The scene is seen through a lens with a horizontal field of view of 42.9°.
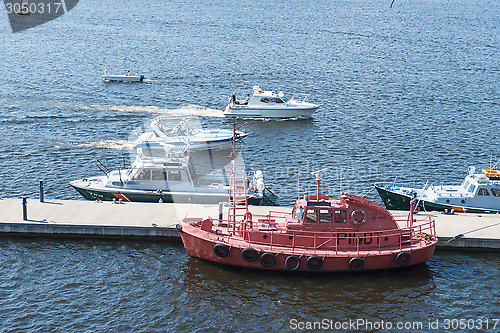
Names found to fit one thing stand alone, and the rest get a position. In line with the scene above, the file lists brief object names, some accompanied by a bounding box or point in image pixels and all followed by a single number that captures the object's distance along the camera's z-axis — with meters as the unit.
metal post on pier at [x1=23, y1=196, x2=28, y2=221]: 34.31
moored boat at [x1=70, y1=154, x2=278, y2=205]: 38.28
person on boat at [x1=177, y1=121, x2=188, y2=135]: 52.12
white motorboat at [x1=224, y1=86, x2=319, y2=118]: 61.38
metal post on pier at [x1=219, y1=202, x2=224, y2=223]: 33.54
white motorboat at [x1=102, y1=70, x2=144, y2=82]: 74.25
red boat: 30.77
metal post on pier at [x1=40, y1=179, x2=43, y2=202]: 36.64
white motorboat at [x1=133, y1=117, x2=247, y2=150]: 50.25
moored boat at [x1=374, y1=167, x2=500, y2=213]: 37.12
